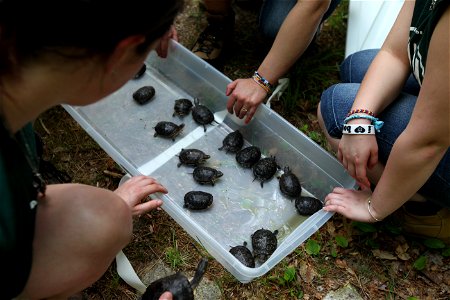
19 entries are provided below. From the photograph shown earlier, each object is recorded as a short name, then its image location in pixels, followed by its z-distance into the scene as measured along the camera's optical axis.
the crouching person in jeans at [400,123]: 1.23
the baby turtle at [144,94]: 2.35
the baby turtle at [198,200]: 1.99
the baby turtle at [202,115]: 2.28
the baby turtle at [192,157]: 2.14
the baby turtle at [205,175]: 2.08
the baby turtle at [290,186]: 2.05
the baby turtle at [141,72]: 2.47
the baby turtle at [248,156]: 2.15
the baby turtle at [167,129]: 2.22
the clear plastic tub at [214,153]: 1.94
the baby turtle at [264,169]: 2.11
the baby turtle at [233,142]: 2.21
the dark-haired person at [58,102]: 0.83
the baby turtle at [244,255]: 1.80
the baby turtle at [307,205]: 1.99
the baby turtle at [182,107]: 2.31
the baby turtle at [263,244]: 1.85
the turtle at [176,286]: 1.53
